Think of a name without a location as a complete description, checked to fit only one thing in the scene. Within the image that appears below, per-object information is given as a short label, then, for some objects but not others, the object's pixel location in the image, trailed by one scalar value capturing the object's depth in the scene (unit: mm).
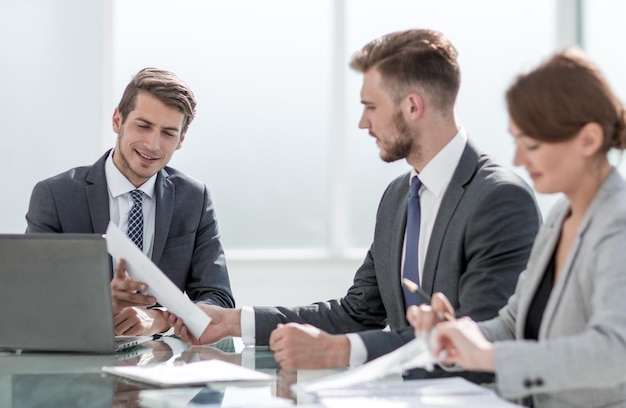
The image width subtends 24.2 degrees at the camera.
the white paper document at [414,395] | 1910
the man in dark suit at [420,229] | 2309
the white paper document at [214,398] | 2002
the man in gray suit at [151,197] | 2874
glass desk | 2042
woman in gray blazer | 1892
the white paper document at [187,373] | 2126
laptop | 2315
